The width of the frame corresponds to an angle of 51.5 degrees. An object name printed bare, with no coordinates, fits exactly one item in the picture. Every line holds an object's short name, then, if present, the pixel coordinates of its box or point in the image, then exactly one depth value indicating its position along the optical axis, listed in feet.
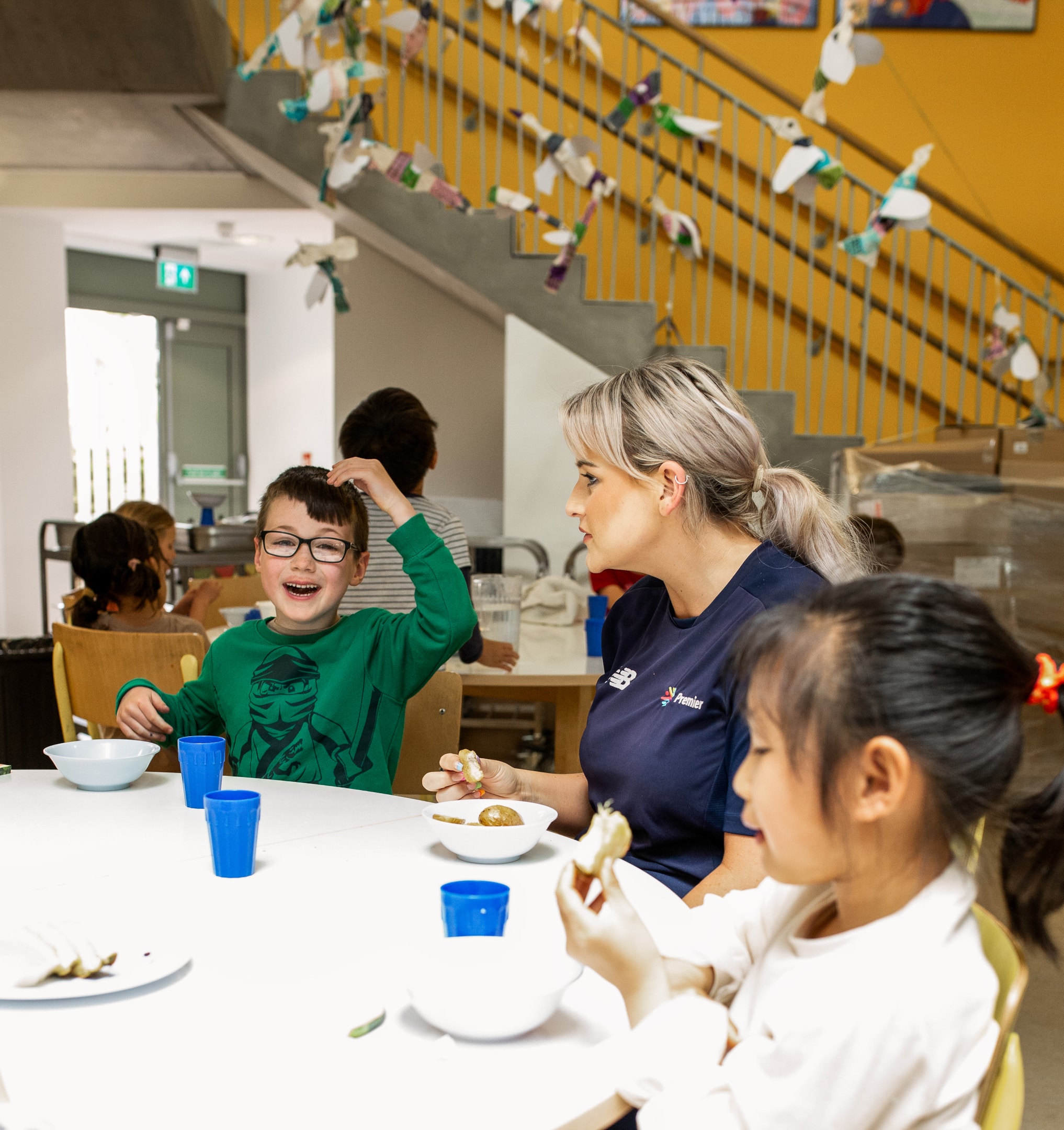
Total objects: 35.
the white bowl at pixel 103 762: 4.95
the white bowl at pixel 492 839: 4.02
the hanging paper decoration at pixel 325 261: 16.35
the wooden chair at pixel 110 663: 7.17
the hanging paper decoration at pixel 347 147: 14.60
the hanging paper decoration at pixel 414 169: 15.08
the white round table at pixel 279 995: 2.48
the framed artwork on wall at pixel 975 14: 20.58
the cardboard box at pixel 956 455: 13.14
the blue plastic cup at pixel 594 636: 8.94
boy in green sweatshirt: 5.81
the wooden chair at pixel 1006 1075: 2.45
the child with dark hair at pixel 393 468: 9.15
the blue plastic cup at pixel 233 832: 3.85
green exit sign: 26.16
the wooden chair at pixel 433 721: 6.89
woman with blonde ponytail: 4.42
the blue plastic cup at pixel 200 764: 4.68
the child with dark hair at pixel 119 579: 9.52
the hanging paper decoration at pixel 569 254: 15.19
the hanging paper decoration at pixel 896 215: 14.08
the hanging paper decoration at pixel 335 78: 13.93
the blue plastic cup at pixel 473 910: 3.20
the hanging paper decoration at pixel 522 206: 15.23
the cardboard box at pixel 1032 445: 12.90
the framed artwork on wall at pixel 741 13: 20.80
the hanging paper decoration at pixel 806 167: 14.34
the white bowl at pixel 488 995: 2.69
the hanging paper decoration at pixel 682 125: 14.66
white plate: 2.86
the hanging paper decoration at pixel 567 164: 14.82
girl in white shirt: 2.35
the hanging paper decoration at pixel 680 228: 16.37
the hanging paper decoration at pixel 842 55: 13.61
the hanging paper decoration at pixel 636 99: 14.94
